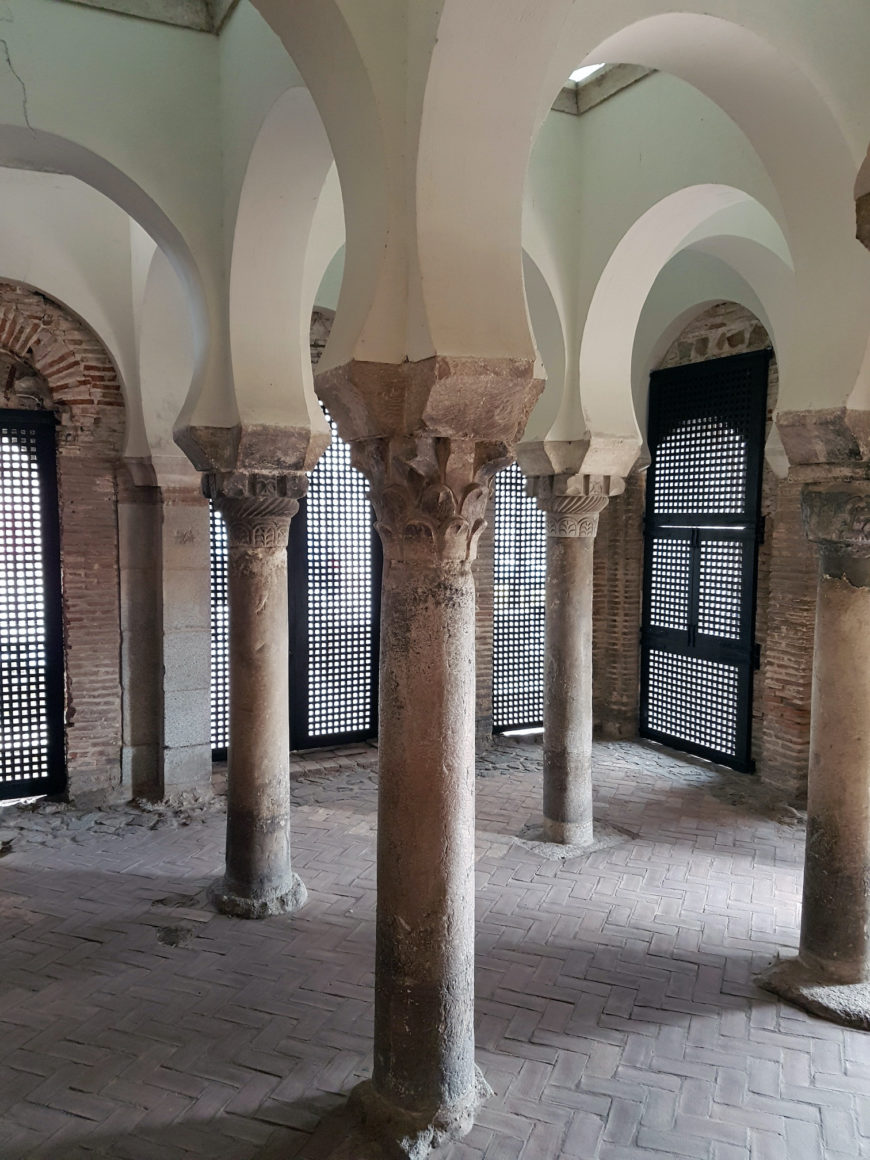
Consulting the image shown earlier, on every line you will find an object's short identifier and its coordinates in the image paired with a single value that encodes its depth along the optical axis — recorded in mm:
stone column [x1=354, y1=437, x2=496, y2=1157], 3471
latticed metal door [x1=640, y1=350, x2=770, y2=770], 9188
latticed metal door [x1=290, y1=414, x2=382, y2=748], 9453
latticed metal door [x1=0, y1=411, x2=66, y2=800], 7710
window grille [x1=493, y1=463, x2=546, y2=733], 10445
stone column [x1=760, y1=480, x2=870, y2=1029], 4734
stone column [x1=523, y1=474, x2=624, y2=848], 7027
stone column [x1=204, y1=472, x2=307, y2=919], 5699
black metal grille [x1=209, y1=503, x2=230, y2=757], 8914
